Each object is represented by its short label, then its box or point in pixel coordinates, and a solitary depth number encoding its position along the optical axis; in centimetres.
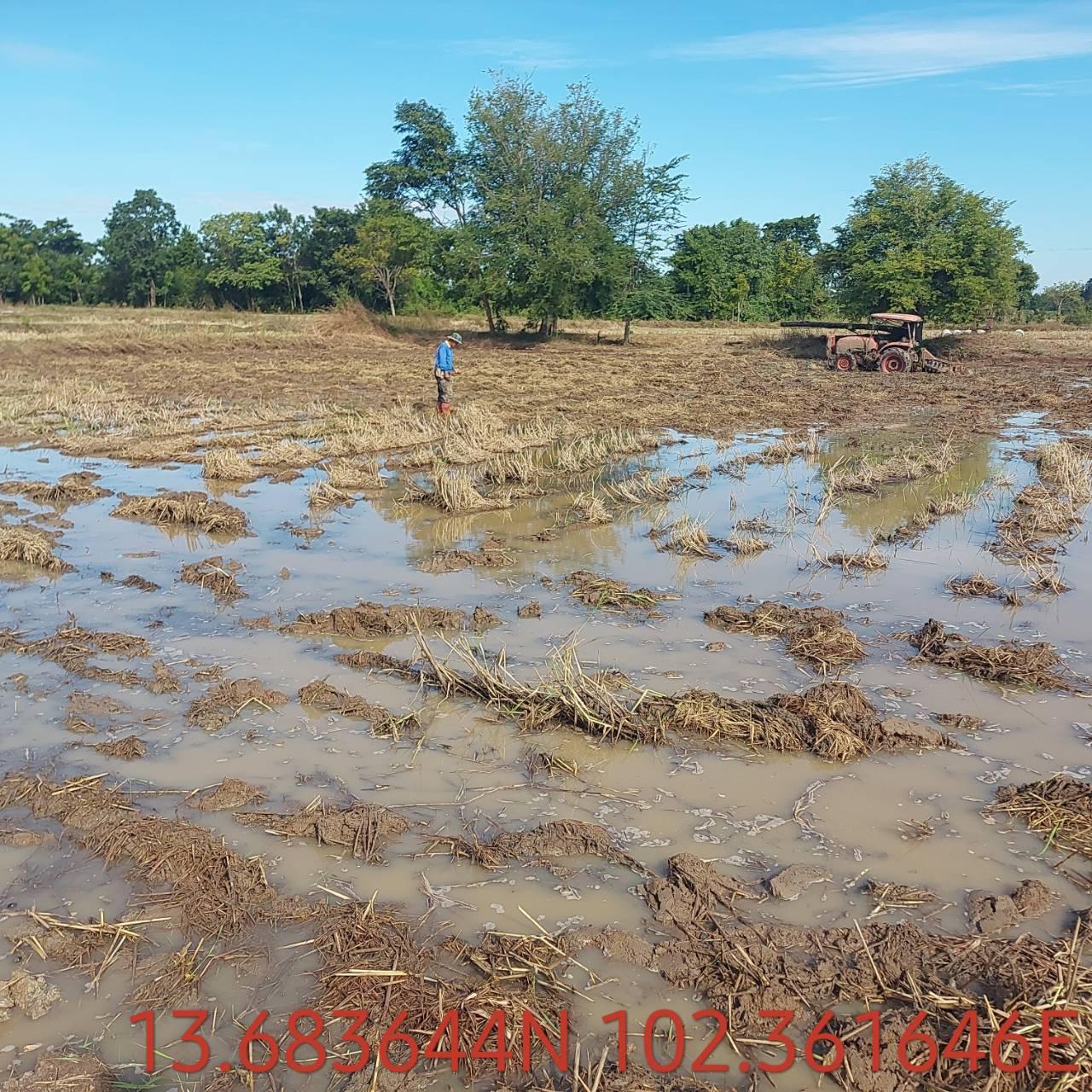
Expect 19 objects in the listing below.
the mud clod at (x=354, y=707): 518
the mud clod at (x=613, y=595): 716
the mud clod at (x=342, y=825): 408
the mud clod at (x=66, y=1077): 279
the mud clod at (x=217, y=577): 752
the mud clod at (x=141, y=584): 767
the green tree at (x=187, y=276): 5809
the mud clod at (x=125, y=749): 487
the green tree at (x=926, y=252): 2902
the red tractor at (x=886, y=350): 2494
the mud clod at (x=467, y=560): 834
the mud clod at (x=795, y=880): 371
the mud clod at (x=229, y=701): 530
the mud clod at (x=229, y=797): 439
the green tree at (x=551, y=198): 3216
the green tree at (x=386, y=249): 4194
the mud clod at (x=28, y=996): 312
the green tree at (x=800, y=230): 7431
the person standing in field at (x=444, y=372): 1659
